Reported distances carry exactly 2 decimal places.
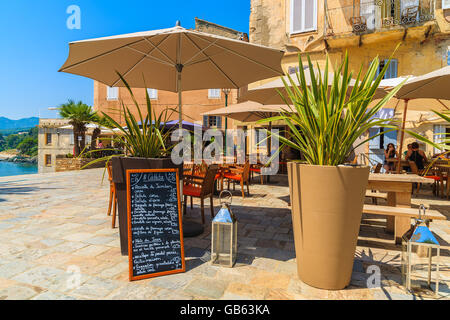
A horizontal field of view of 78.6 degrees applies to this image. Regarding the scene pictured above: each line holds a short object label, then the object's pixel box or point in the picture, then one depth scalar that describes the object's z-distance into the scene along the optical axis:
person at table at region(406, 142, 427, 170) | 6.52
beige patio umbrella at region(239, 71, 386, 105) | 4.53
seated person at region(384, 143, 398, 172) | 7.19
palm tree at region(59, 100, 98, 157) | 15.06
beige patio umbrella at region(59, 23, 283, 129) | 2.91
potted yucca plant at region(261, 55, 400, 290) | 2.02
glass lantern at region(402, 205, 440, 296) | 2.09
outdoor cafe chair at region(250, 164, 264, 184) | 7.68
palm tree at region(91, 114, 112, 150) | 15.74
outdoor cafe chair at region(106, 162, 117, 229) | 3.65
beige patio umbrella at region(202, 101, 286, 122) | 7.25
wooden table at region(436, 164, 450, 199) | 5.89
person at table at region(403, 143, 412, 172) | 7.49
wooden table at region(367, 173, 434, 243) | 3.16
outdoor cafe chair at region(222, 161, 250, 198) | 5.59
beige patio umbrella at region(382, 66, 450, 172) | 3.88
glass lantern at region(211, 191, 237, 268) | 2.53
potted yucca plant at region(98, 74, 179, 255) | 2.57
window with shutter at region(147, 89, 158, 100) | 20.61
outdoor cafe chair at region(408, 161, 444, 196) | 5.96
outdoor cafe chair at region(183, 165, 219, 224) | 3.77
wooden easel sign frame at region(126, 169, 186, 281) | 2.31
